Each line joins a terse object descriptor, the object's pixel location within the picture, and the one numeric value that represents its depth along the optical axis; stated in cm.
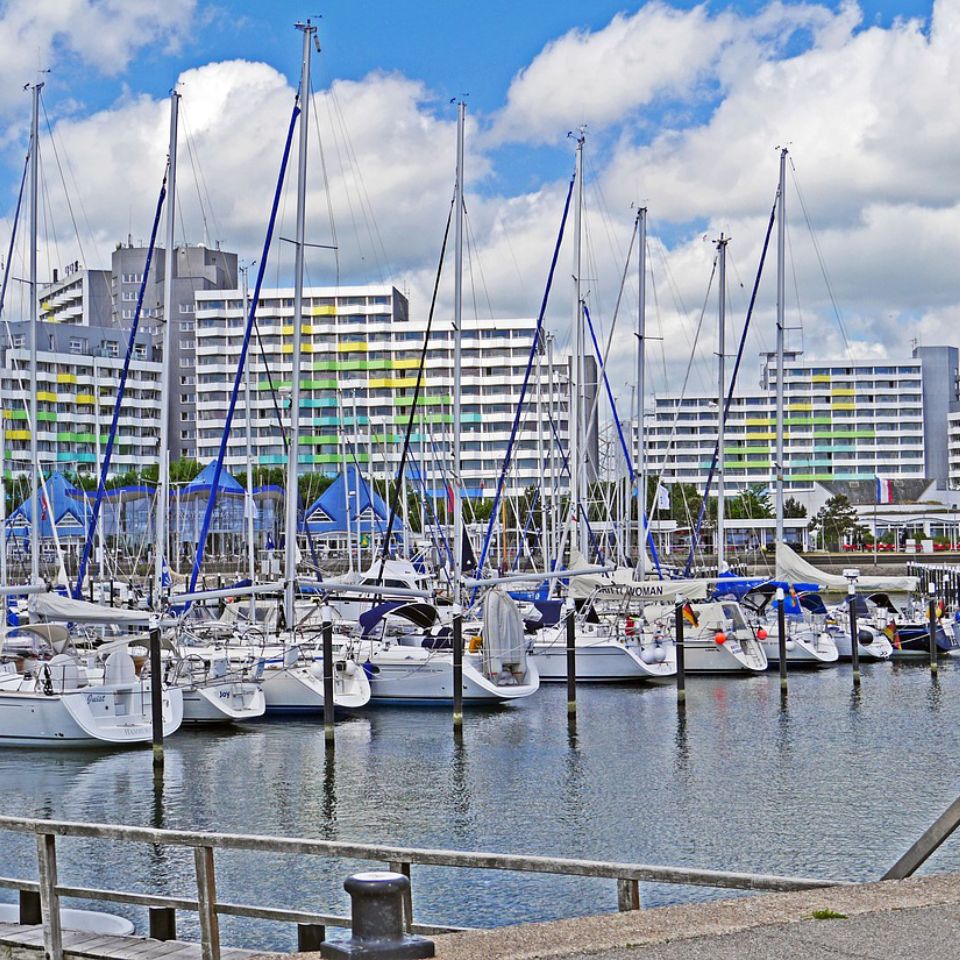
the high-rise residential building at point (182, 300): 18799
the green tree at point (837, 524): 18212
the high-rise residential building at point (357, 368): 18325
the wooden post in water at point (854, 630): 5388
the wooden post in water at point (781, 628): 5231
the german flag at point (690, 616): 5778
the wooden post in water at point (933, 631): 5669
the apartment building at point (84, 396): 16862
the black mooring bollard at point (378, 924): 993
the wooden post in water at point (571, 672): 4428
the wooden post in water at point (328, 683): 3894
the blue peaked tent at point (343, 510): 9364
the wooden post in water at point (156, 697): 3634
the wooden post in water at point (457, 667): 4131
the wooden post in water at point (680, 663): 4738
